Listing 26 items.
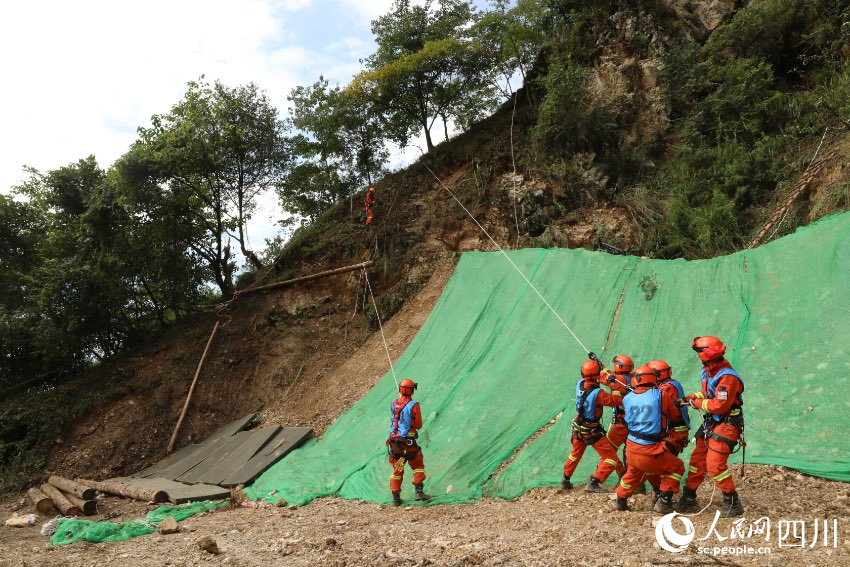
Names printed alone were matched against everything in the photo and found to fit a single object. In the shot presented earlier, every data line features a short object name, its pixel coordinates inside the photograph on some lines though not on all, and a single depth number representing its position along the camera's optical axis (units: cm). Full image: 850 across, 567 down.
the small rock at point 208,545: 459
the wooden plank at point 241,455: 891
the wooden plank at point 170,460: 1041
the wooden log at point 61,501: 792
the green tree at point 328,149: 1617
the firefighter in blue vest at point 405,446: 611
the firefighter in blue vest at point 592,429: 523
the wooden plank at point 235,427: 1091
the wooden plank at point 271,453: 855
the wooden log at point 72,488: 813
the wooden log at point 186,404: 1107
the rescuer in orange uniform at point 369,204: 1390
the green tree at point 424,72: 1524
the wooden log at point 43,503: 822
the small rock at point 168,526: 587
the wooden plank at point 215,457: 930
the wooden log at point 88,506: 775
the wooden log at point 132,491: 805
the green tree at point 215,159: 1346
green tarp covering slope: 533
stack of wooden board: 845
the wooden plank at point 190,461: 974
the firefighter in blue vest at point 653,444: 448
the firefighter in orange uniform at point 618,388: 530
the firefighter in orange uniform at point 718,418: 421
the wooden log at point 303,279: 1275
